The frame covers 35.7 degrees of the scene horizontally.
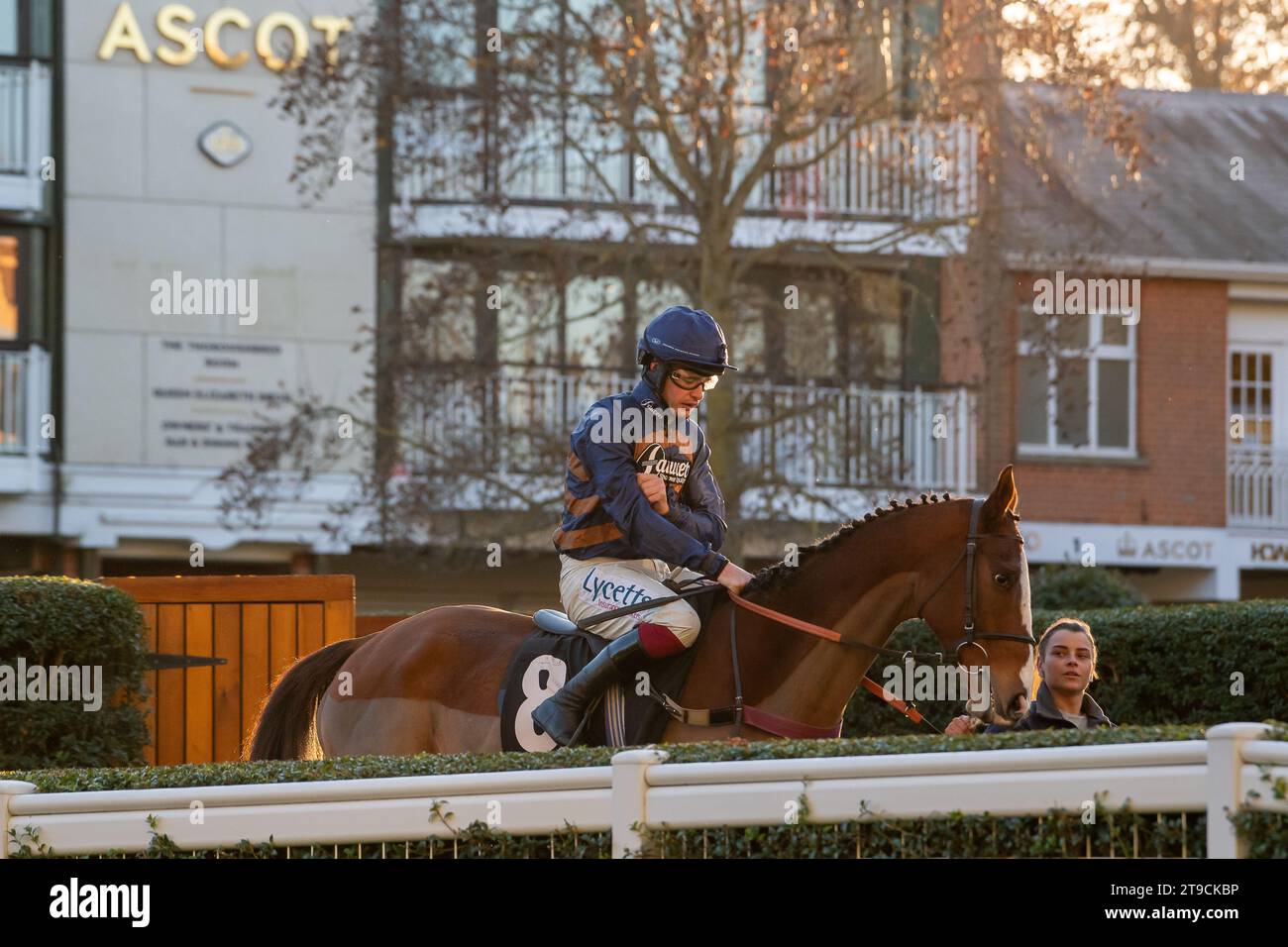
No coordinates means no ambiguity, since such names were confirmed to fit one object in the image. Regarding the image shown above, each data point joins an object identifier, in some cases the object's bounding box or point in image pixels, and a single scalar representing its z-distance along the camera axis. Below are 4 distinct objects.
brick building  24.45
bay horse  6.88
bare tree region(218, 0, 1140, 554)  17.12
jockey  7.11
